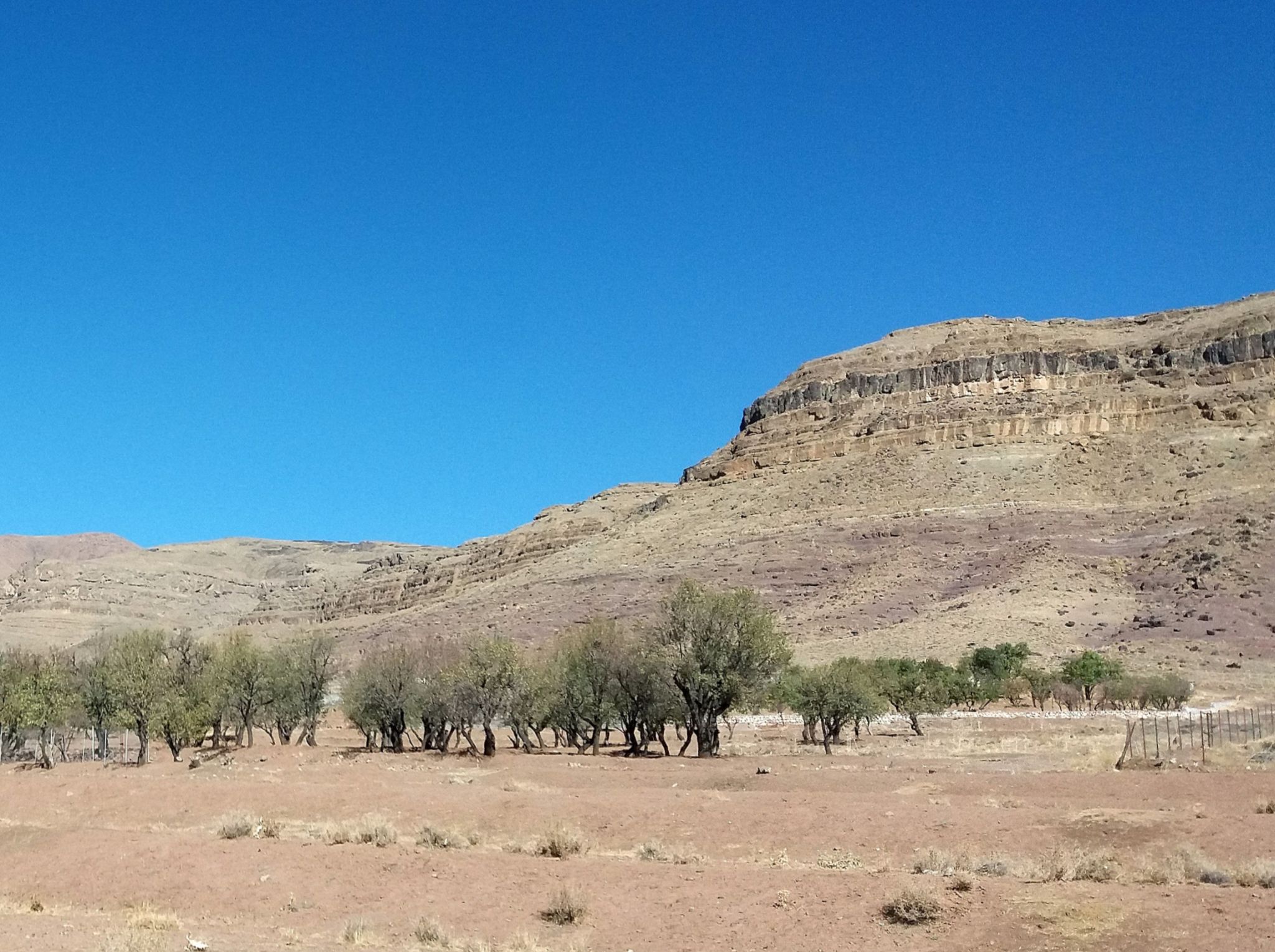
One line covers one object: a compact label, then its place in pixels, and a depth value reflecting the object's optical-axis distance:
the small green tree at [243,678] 48.22
